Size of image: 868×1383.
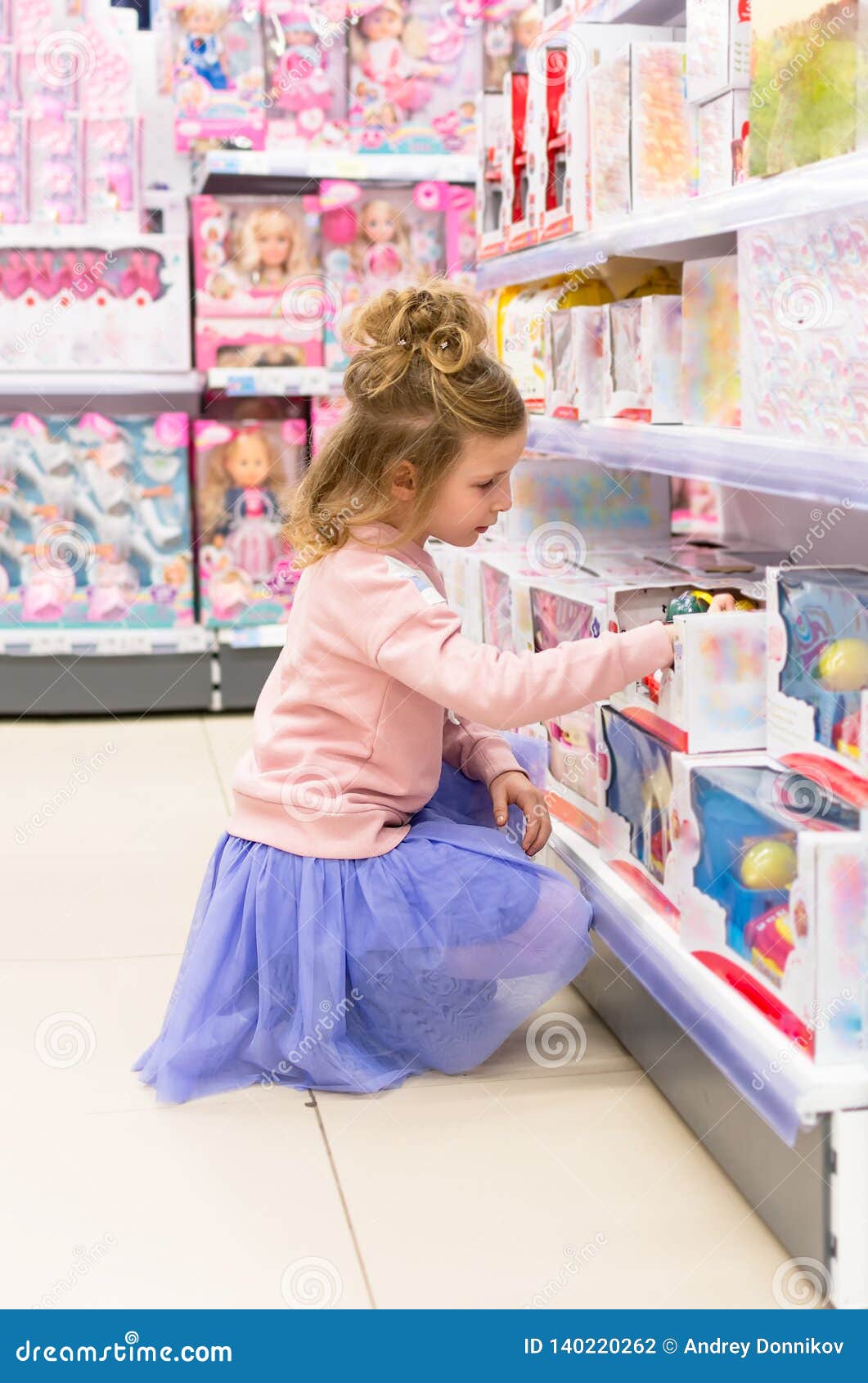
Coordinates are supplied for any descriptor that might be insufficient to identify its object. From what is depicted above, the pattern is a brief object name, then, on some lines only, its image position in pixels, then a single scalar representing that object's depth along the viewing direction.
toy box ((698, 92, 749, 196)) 1.69
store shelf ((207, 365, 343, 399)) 3.59
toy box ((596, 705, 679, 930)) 1.66
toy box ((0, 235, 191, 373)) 3.60
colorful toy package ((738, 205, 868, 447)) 1.32
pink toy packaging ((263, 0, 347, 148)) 3.55
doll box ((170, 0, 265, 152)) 3.54
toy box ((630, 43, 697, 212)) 2.00
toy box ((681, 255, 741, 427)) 1.74
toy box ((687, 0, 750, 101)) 1.67
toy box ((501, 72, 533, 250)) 2.41
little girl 1.67
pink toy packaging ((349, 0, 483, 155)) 3.58
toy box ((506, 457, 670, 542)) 2.49
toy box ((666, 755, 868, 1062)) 1.24
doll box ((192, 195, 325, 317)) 3.58
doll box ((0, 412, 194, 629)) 3.66
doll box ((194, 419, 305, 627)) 3.69
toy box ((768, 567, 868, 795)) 1.29
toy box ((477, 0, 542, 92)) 3.61
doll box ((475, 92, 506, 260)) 2.63
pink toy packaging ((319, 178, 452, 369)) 3.61
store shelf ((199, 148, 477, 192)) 3.50
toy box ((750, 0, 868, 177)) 1.37
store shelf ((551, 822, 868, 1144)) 1.24
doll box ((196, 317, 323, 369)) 3.62
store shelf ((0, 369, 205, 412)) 3.65
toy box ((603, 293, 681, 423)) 1.89
